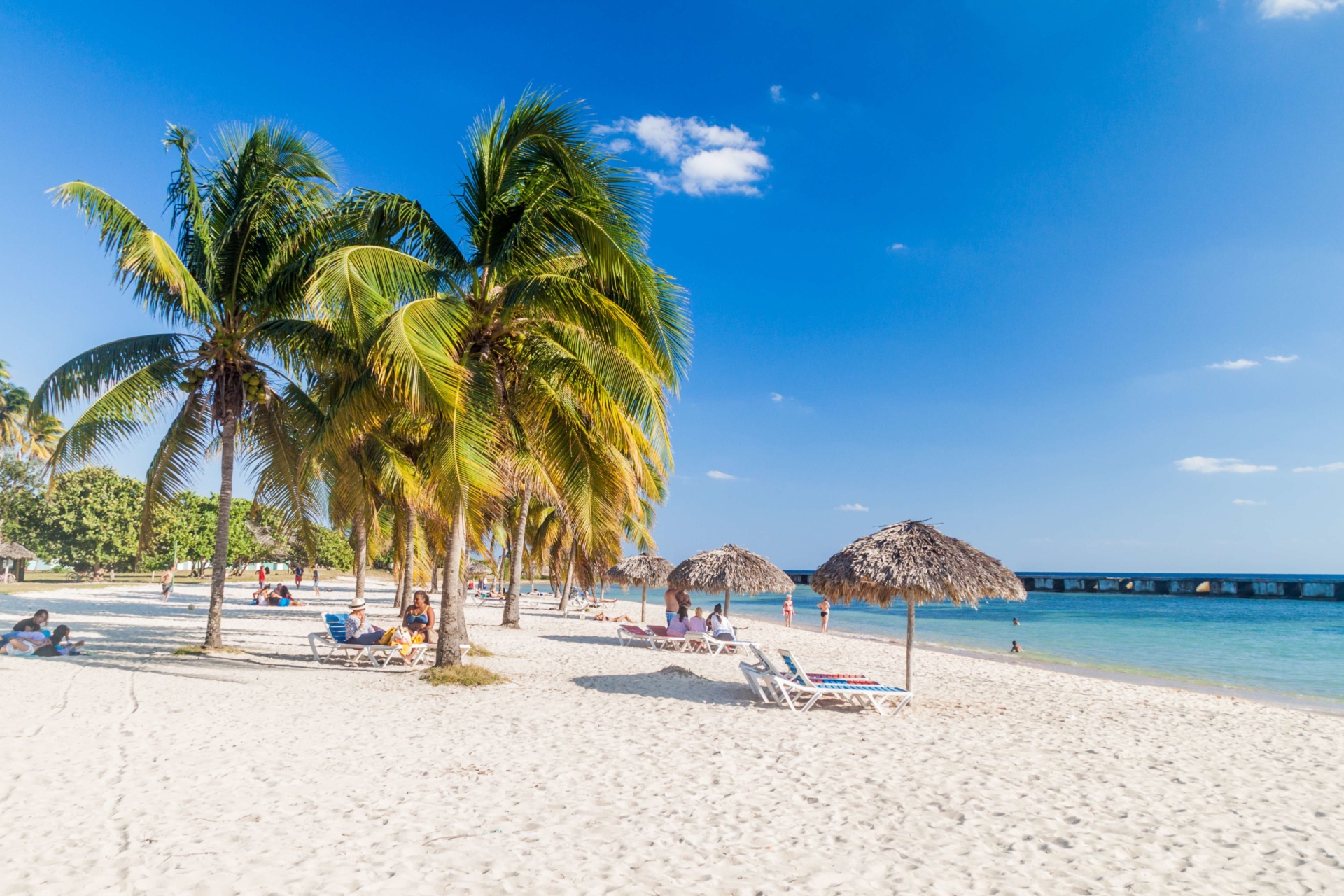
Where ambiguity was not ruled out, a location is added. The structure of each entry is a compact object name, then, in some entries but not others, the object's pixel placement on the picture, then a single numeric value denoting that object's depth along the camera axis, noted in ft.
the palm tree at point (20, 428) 115.34
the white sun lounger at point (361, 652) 33.24
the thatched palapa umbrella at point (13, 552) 112.57
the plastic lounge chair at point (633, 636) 47.41
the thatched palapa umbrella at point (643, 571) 72.43
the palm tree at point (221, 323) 31.24
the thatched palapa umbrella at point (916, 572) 28.76
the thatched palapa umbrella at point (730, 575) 52.85
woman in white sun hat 34.19
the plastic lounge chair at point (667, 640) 45.95
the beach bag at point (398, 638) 33.09
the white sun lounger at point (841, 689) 26.53
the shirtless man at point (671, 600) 50.11
